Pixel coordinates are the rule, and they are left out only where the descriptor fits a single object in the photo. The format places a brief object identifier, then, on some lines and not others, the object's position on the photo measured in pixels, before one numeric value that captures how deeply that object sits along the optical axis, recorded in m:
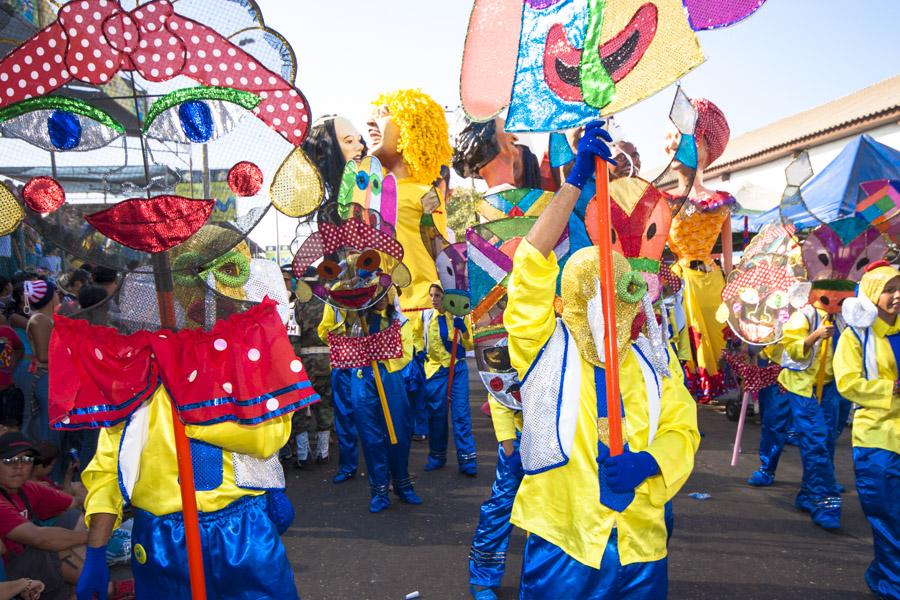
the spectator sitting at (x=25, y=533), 3.20
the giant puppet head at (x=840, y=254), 4.64
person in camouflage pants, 6.70
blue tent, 5.45
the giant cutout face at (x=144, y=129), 1.79
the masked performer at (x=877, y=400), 3.68
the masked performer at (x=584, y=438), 2.16
